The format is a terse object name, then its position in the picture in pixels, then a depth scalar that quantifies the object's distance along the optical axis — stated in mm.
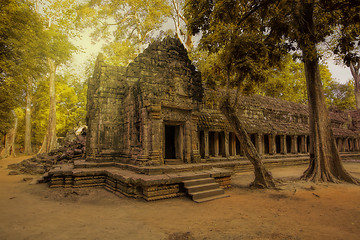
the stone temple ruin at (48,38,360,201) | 7272
